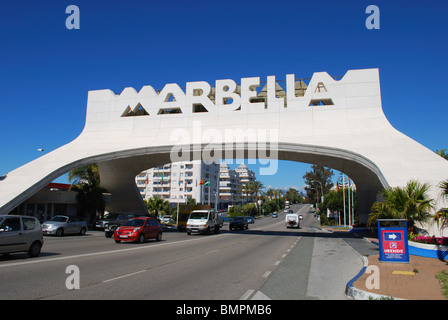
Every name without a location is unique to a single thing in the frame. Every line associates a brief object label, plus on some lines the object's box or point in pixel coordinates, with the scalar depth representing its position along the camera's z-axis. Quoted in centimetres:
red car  1912
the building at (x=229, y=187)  12606
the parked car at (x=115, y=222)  2450
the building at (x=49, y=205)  3194
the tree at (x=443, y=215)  1238
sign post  1231
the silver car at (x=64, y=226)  2422
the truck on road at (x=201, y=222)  2914
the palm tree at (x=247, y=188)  10377
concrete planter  1384
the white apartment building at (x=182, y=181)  10062
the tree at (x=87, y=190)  3638
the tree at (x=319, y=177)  8462
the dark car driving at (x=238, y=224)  3909
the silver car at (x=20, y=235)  1124
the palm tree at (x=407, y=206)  1611
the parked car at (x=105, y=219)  3098
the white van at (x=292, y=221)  4437
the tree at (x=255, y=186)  10244
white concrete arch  2520
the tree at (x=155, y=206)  5138
